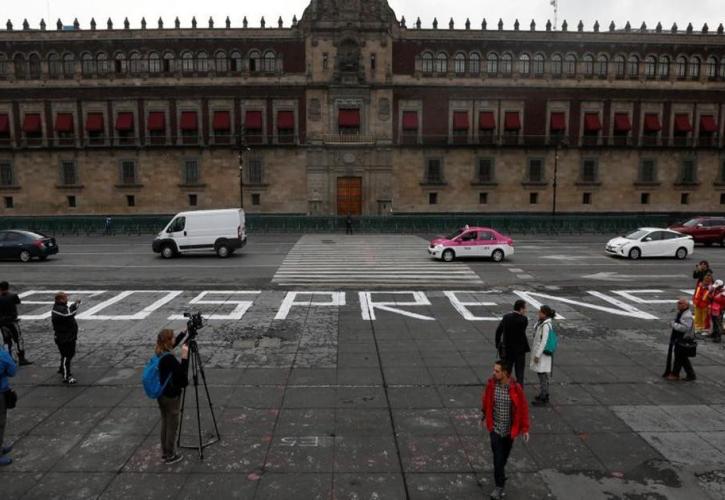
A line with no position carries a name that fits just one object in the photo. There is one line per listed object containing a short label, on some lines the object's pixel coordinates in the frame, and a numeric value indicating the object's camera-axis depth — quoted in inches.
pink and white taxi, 1020.5
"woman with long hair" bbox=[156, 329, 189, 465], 264.8
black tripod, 279.6
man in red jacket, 240.8
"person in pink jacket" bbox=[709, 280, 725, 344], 501.4
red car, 1248.8
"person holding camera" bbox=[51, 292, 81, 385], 385.1
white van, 1070.4
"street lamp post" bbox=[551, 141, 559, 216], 1785.2
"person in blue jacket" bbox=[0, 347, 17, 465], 274.8
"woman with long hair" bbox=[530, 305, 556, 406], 343.3
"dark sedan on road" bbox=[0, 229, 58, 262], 1026.1
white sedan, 1050.7
